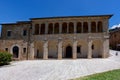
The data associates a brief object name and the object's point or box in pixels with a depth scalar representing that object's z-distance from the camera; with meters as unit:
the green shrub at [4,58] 10.83
